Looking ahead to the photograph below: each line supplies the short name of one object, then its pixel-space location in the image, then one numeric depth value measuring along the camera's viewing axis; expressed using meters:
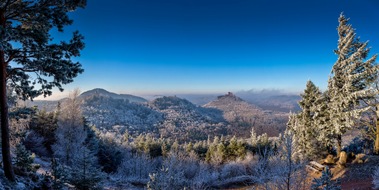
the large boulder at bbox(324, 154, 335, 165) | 20.40
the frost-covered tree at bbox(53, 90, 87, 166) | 22.55
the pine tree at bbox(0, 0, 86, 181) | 8.26
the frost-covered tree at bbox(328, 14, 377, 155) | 19.00
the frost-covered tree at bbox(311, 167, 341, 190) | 6.30
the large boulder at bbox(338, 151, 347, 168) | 18.41
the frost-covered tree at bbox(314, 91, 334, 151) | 22.48
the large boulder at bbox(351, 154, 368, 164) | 18.48
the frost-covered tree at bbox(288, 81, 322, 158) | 24.61
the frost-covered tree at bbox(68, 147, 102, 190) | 11.25
